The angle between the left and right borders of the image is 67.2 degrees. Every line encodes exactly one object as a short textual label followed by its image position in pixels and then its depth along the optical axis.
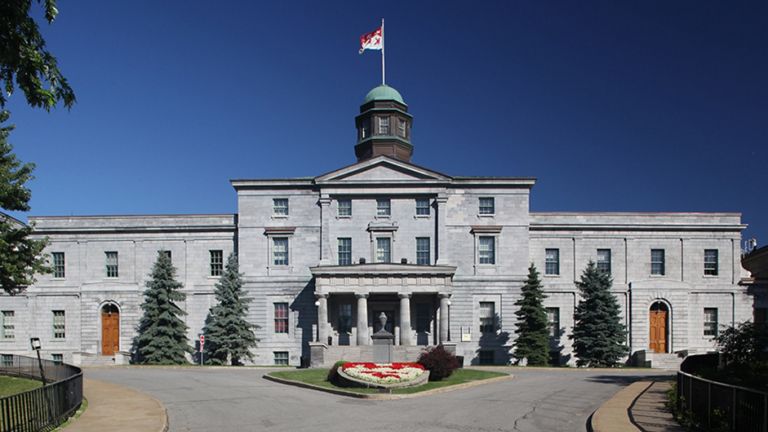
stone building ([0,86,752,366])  42.97
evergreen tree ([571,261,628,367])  39.19
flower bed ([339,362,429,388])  23.77
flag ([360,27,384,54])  47.34
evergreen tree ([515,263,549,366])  39.44
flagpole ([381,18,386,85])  48.11
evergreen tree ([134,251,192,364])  39.97
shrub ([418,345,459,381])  26.98
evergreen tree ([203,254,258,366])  40.53
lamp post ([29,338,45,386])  20.25
